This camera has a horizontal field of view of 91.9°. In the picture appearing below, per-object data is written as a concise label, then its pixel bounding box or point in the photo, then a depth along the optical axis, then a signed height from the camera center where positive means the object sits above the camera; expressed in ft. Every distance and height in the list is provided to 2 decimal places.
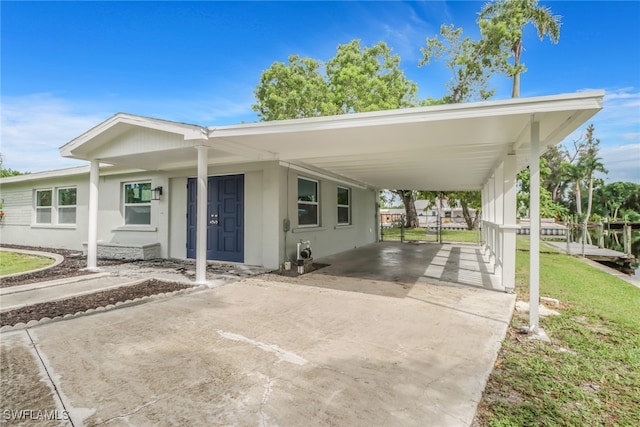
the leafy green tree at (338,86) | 62.80 +28.09
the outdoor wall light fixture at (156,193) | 27.30 +1.77
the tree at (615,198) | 106.01 +5.71
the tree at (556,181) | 123.95 +13.21
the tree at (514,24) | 47.73 +29.92
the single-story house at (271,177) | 13.33 +3.38
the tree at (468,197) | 57.11 +3.17
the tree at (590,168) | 101.40 +15.13
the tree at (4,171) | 63.65 +10.10
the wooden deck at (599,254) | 37.19 -4.90
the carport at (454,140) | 11.51 +3.88
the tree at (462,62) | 55.47 +27.80
